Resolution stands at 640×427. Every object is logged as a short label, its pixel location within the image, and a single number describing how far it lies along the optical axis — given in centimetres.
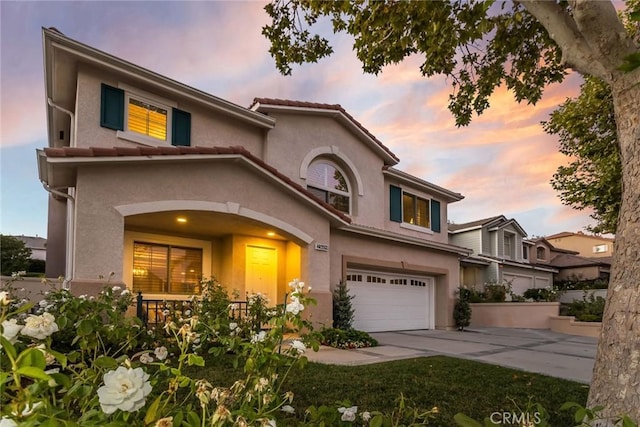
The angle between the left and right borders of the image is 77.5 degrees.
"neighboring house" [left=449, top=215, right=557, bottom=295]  2222
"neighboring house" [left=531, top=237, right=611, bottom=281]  2755
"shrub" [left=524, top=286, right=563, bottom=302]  2027
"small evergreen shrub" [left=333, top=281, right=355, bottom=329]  1143
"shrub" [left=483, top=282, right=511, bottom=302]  1927
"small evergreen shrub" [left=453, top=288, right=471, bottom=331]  1577
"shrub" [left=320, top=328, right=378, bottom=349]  952
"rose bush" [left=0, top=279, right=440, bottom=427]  114
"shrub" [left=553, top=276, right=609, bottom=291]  2236
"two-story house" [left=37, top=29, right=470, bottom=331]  810
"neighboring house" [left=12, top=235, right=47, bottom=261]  3472
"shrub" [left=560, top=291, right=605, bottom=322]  1633
